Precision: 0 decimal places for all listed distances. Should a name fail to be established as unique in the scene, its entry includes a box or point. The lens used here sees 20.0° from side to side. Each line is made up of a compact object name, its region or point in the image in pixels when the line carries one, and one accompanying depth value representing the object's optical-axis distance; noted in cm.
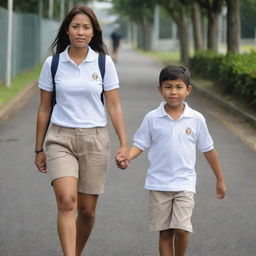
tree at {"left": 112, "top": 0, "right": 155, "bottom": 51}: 6271
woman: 443
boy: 436
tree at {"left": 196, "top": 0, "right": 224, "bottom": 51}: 2539
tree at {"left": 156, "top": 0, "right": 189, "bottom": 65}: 3703
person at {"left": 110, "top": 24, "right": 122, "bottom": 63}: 3862
